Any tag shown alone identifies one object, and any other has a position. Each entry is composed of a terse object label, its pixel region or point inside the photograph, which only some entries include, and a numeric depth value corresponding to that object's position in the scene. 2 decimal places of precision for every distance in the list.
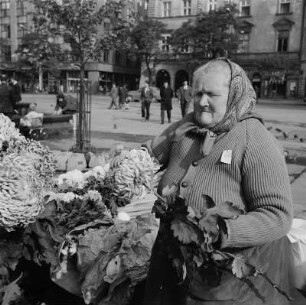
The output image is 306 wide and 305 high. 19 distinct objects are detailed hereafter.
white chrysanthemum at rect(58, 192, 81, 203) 2.34
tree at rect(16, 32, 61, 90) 7.93
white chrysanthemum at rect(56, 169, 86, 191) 2.53
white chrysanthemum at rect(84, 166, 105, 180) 2.43
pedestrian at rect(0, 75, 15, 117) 11.97
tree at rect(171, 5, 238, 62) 44.94
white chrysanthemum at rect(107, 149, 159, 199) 2.06
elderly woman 1.51
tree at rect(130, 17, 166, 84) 47.81
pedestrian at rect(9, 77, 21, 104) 13.02
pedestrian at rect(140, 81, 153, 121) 17.17
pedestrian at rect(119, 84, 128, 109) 25.59
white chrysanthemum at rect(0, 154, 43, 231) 1.72
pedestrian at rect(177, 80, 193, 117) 16.62
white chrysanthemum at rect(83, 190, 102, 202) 2.34
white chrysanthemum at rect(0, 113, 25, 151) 2.18
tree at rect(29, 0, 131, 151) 7.53
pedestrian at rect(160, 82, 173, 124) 15.89
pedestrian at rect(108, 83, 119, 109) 24.42
